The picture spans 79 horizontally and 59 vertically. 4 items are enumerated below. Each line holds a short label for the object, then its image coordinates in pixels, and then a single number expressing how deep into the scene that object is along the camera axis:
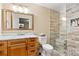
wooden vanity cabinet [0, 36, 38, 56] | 1.77
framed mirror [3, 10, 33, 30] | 1.85
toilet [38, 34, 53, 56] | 1.94
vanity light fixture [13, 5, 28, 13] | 1.87
